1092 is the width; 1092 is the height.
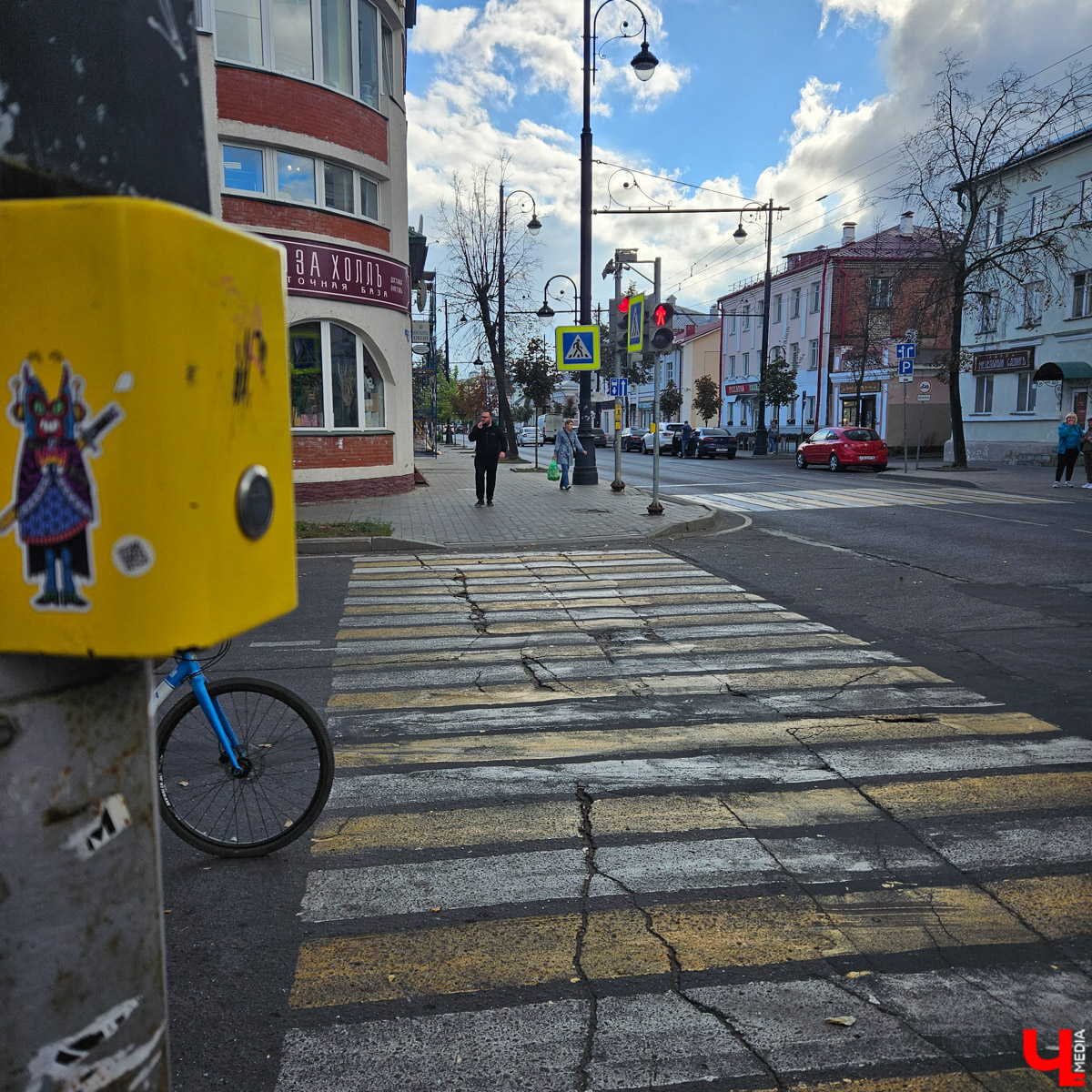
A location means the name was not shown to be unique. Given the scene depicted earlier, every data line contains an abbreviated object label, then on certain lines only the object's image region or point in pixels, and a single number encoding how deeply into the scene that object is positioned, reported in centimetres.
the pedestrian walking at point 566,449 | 2075
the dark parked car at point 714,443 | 4297
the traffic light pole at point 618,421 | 1947
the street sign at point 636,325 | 1650
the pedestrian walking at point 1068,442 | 2244
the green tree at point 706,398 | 6494
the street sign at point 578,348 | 1875
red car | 3131
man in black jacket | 1664
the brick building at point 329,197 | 1669
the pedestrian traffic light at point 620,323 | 1906
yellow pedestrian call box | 93
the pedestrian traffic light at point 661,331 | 1597
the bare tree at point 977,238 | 2898
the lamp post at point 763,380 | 3972
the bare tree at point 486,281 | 3747
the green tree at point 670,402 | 7669
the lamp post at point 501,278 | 3700
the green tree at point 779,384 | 4950
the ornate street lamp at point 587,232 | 2127
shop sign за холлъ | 1728
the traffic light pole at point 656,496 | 1548
